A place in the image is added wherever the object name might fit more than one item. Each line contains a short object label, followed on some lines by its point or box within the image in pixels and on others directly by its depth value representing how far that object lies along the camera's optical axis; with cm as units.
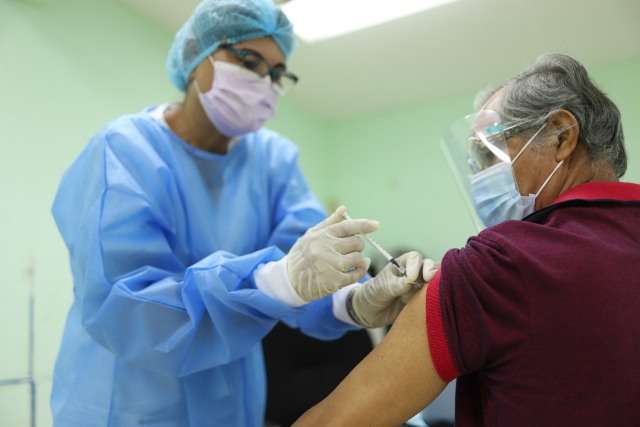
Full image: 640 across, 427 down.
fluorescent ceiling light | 162
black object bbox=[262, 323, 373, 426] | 188
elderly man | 68
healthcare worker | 93
